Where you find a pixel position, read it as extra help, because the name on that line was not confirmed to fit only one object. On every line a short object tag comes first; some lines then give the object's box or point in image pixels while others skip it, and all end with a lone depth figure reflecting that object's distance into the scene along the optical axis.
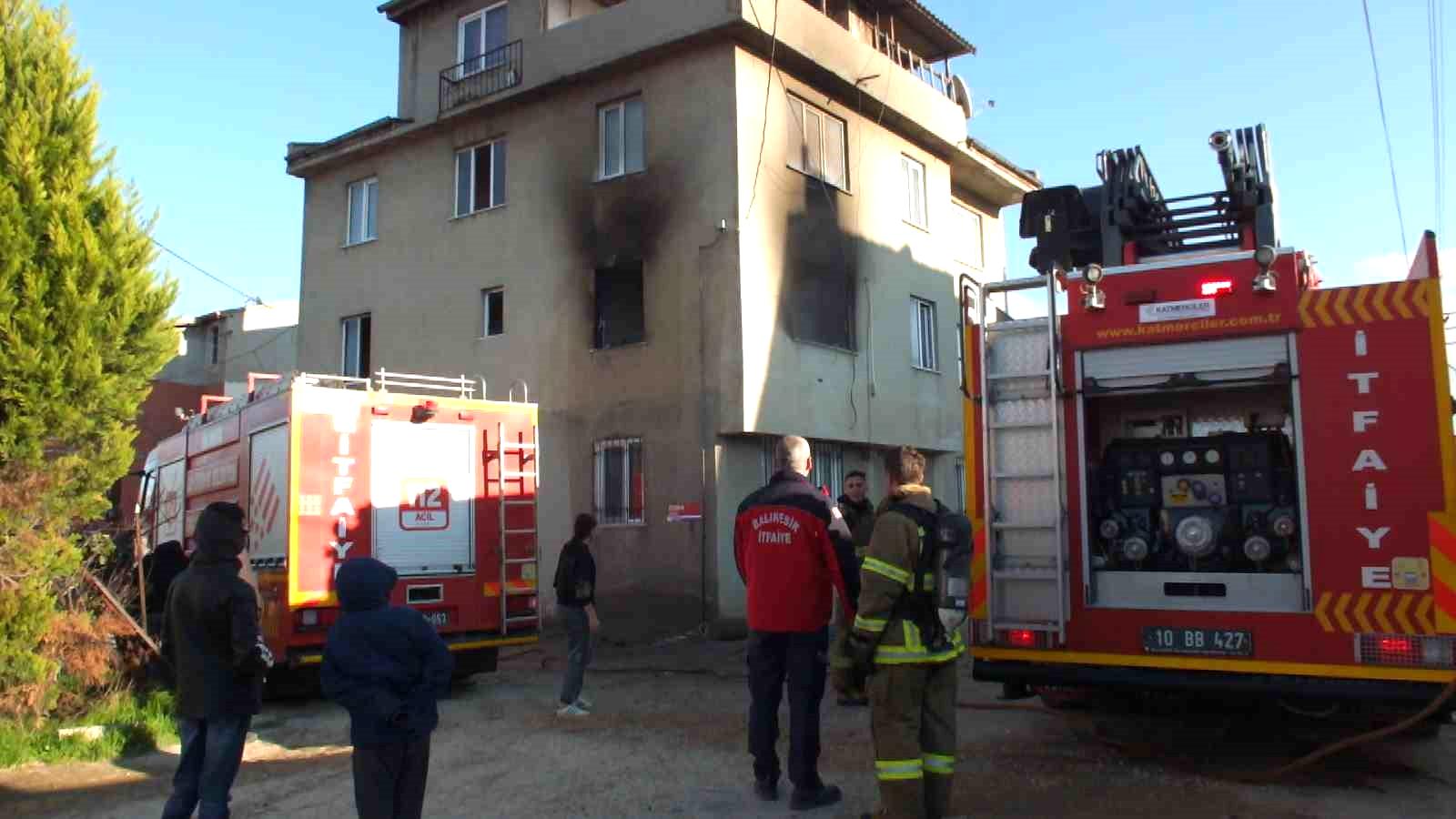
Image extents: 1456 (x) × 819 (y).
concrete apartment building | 15.36
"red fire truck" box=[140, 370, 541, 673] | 9.75
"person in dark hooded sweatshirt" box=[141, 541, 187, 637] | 9.70
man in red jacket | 6.06
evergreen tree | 7.72
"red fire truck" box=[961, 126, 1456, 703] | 6.03
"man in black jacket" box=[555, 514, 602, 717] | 9.31
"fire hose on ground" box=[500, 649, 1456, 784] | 5.72
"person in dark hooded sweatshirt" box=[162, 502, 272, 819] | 5.53
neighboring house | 27.66
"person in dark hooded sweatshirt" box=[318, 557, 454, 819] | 4.59
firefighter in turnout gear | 5.39
